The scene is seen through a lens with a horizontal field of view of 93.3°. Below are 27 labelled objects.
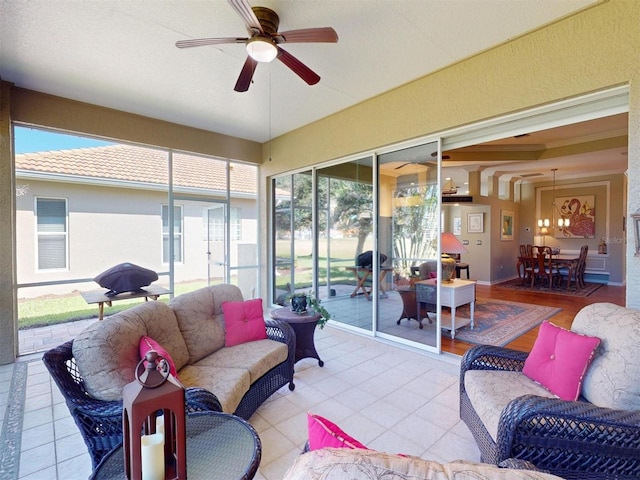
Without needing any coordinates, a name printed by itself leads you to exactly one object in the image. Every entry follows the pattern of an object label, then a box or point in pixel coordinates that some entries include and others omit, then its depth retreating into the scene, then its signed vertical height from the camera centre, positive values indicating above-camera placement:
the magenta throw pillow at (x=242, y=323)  2.77 -0.83
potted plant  3.31 -0.79
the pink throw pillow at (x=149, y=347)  1.81 -0.69
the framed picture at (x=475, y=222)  8.52 +0.35
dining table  7.68 -0.73
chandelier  9.11 +0.40
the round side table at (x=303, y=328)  3.16 -0.99
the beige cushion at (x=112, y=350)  1.63 -0.66
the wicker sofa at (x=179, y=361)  1.56 -0.86
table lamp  4.16 -0.20
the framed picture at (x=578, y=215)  8.76 +0.59
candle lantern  1.03 -0.71
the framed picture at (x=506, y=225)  8.83 +0.29
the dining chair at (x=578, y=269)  7.71 -0.91
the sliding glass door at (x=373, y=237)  3.72 -0.04
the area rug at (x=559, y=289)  7.04 -1.36
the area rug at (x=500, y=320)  4.18 -1.41
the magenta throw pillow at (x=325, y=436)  0.80 -0.55
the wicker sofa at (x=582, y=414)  1.33 -0.89
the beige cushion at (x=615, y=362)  1.54 -0.69
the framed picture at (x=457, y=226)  9.08 +0.26
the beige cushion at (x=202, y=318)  2.49 -0.73
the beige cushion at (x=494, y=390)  1.68 -0.96
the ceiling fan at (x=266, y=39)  2.10 +1.42
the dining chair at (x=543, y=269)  7.76 -0.91
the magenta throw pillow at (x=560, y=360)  1.74 -0.77
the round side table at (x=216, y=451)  1.18 -0.92
